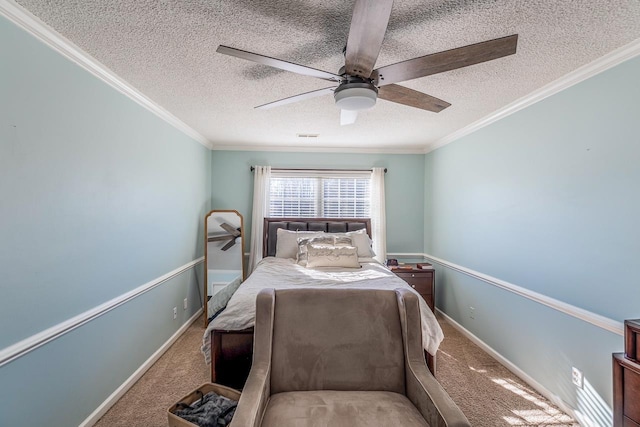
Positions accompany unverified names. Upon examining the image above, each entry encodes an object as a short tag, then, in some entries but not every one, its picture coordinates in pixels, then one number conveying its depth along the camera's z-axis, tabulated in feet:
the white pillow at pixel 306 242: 11.31
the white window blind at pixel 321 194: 14.78
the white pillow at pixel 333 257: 10.58
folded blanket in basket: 5.62
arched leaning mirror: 12.83
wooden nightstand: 12.44
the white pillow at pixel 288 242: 12.18
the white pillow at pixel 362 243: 12.22
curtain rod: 14.62
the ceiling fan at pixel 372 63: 3.97
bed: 6.86
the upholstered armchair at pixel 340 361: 4.25
